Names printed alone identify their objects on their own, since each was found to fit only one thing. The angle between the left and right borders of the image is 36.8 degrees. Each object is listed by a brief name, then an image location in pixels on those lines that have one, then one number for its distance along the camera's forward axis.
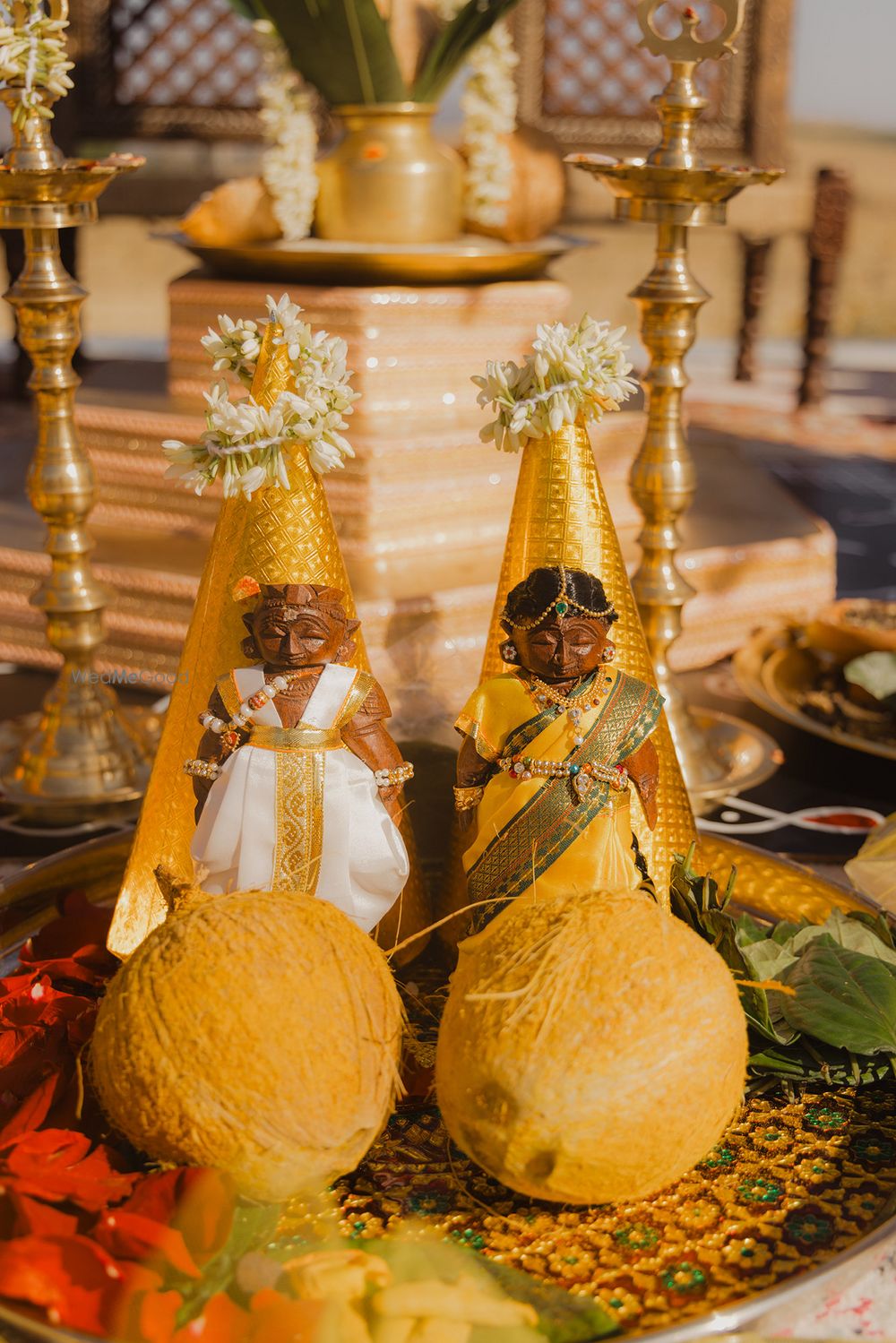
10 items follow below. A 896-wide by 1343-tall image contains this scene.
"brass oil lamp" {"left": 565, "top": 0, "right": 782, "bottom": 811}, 1.18
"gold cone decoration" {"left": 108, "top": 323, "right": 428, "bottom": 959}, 0.88
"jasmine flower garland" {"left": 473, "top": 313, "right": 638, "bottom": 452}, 0.86
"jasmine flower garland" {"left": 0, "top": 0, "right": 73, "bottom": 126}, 1.10
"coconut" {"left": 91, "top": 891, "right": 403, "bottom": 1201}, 0.69
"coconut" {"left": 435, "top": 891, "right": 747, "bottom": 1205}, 0.69
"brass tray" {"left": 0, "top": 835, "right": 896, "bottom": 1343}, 0.67
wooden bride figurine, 0.87
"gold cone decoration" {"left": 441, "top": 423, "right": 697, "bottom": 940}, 0.91
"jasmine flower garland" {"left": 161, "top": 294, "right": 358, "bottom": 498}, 0.83
